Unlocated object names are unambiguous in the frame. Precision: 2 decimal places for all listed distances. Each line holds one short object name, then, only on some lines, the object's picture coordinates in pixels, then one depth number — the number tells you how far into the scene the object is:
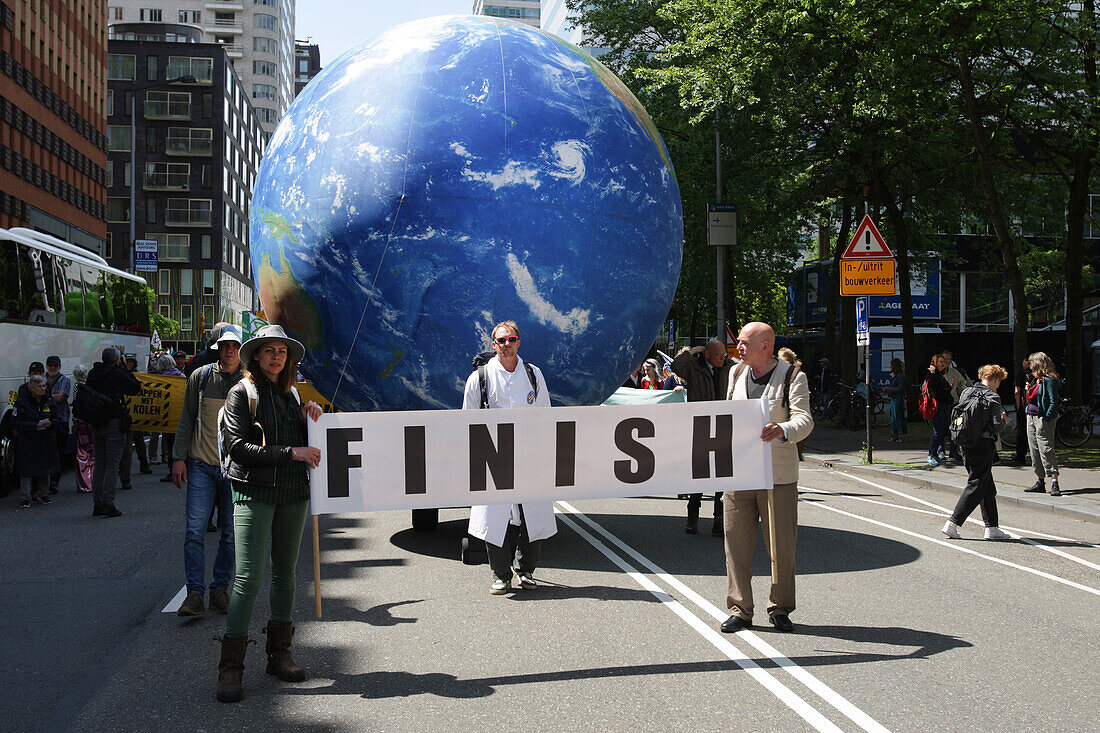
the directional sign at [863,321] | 16.52
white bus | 14.75
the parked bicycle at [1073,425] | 18.58
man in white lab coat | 7.18
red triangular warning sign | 15.83
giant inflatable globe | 7.69
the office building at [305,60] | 163.38
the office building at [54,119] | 44.31
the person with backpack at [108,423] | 11.48
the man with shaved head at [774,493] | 6.18
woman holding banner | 4.98
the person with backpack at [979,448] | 9.70
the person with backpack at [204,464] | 6.81
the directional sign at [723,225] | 23.58
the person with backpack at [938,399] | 16.33
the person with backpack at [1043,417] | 12.81
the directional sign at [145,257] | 39.53
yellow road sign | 16.05
